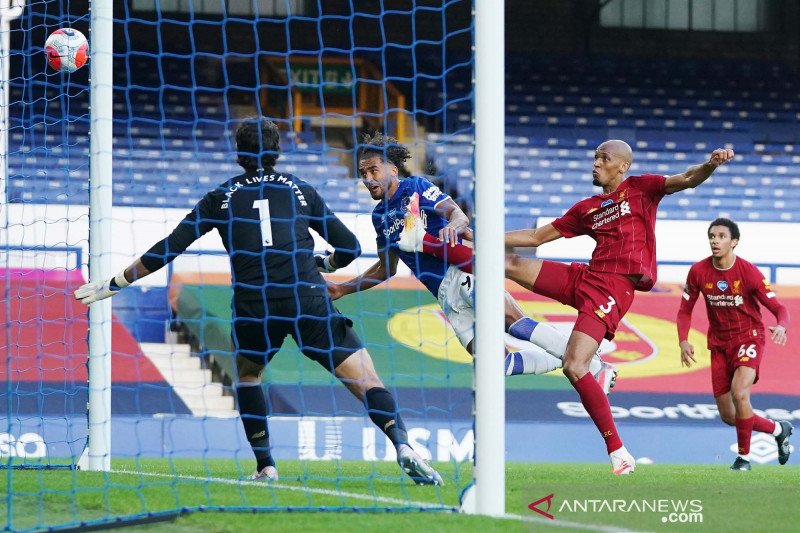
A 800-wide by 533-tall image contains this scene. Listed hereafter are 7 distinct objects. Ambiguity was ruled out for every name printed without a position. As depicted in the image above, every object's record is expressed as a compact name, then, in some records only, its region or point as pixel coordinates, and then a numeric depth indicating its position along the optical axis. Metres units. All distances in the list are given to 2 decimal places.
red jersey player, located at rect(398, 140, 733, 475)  12.90
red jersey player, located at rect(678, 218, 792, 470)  16.91
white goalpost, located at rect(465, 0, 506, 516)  9.43
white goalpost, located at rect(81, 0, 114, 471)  12.90
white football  14.42
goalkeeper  11.46
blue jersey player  12.85
